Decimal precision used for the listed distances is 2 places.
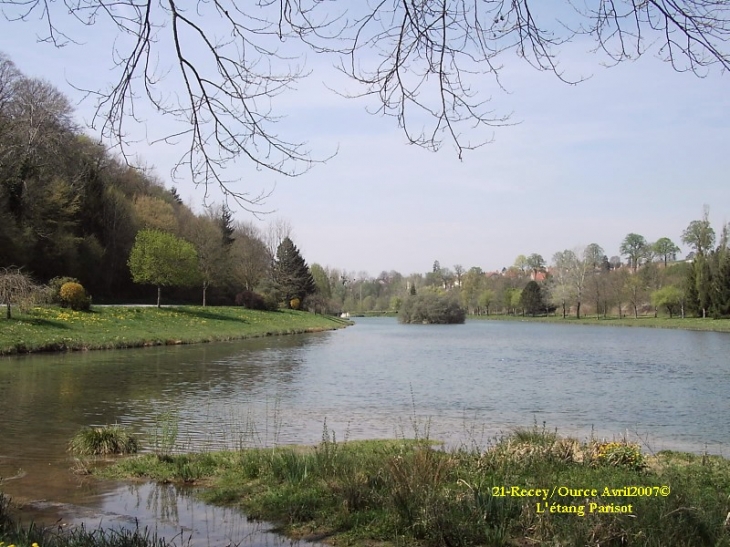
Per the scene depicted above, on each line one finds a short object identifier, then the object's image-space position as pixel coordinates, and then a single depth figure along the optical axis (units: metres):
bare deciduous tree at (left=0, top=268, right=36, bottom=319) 29.22
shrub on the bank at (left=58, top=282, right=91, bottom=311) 35.16
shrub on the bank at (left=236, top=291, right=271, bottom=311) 60.28
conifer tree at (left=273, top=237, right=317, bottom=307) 73.25
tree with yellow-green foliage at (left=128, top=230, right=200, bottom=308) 45.78
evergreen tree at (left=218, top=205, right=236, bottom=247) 63.87
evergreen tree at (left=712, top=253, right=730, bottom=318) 64.00
